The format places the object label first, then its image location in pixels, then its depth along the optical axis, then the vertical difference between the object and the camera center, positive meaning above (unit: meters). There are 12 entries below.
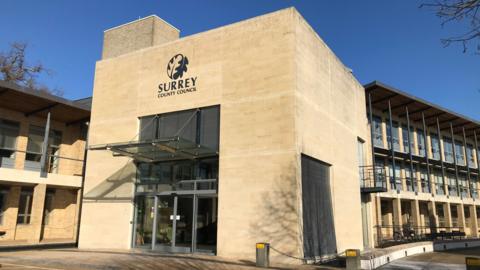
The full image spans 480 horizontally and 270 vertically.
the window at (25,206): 23.77 +0.82
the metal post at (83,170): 25.63 +3.27
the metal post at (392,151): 30.50 +5.62
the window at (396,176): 32.88 +3.93
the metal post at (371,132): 28.81 +6.73
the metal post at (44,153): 22.58 +3.70
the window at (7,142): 22.81 +4.38
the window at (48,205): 25.44 +0.95
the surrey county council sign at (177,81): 18.69 +6.48
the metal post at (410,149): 32.52 +6.21
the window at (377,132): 32.23 +7.32
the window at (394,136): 33.91 +7.33
